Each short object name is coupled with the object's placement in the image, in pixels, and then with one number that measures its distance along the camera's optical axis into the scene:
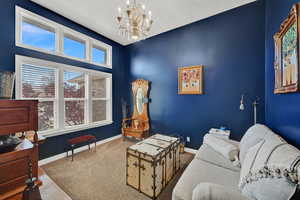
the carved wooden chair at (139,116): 3.47
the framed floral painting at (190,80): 2.83
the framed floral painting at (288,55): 1.13
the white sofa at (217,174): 0.83
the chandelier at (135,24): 1.72
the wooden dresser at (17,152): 1.04
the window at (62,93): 2.35
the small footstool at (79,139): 2.64
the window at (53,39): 2.28
